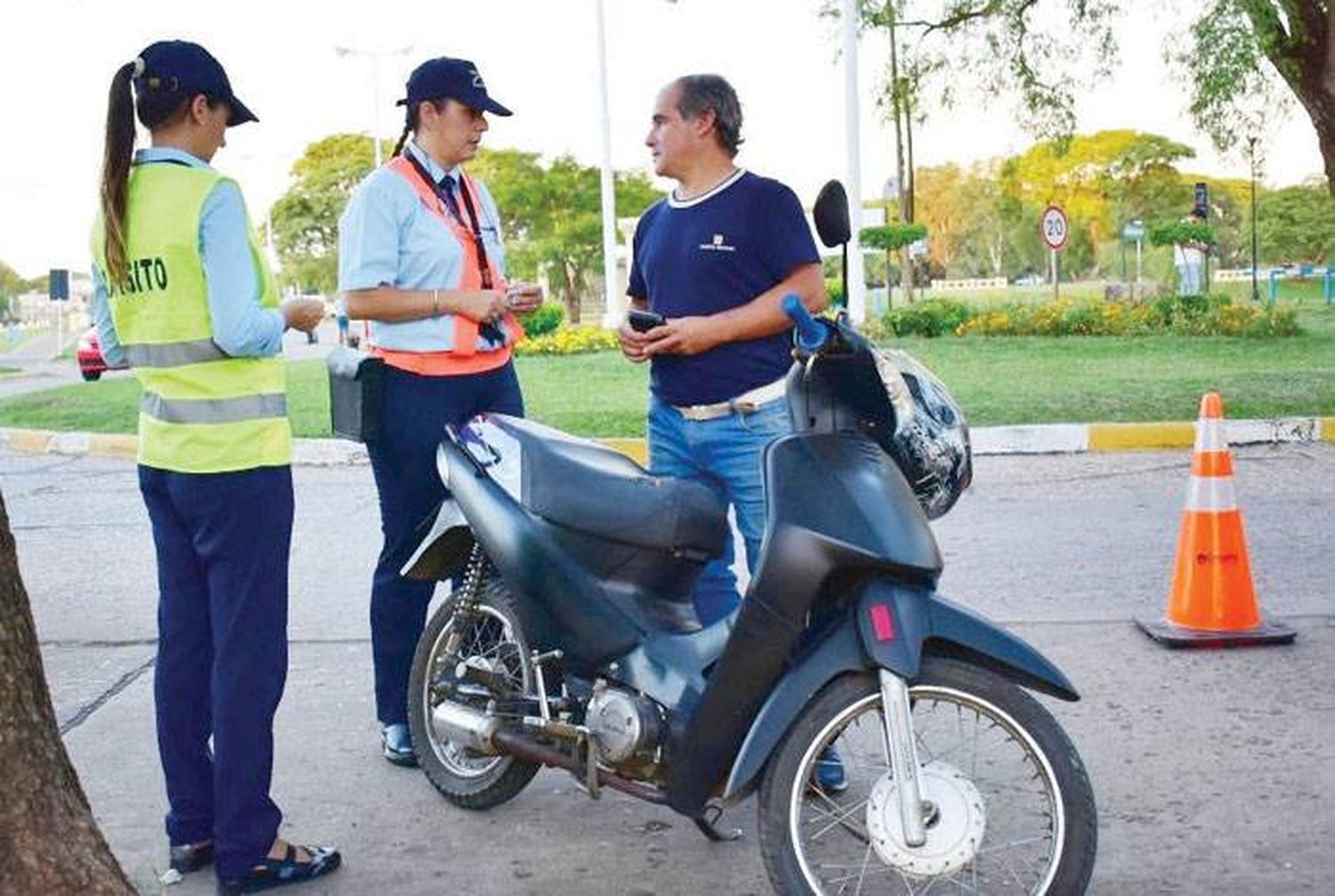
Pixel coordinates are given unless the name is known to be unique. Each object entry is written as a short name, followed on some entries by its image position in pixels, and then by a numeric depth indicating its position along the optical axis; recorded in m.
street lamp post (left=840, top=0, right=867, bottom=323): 21.36
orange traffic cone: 5.62
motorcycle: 3.20
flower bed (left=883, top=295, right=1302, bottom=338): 21.27
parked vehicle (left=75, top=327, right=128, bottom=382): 21.28
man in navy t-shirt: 4.18
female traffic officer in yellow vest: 3.57
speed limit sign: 26.28
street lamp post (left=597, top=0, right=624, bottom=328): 30.55
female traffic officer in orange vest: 4.39
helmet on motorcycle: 3.33
